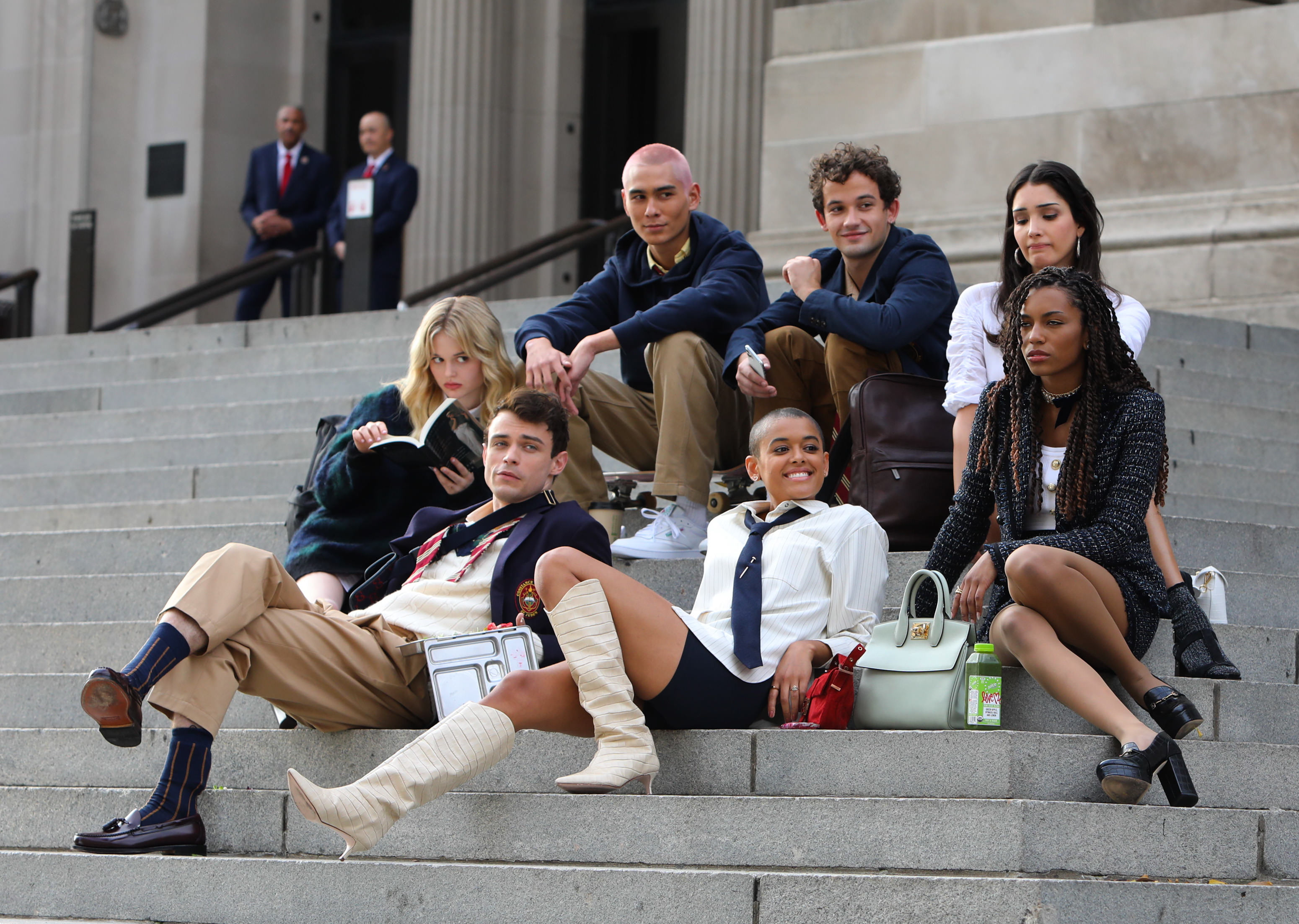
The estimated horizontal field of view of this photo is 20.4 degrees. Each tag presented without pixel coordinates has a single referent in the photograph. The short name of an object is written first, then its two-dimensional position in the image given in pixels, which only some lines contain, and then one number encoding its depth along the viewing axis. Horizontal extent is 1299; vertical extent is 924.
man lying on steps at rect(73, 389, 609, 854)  9.96
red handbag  9.70
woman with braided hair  9.48
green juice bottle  9.49
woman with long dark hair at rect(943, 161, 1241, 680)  11.63
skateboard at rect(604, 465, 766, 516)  13.09
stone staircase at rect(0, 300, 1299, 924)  8.45
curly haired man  12.62
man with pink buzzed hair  12.68
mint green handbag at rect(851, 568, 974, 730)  9.45
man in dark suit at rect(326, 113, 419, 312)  24.45
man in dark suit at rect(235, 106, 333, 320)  27.22
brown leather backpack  12.00
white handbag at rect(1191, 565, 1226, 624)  11.04
